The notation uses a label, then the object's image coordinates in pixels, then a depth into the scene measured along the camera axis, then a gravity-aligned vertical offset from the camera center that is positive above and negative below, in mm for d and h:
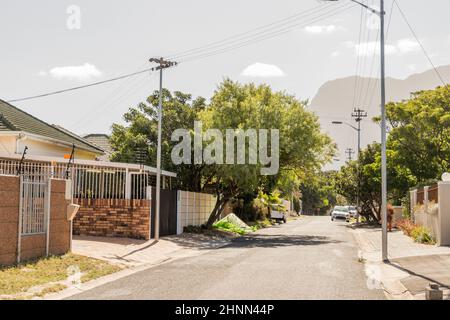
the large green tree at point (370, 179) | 42531 +1383
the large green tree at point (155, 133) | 34219 +4024
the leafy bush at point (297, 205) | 99438 -1713
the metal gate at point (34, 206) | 14951 -346
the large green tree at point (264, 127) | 30266 +3727
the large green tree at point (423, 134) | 35750 +3988
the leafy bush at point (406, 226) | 28788 -1625
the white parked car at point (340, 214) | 63256 -2027
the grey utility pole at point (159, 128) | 23922 +2851
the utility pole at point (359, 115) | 56156 +8769
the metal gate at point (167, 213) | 25922 -876
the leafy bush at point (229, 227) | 35562 -2078
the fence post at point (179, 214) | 28859 -978
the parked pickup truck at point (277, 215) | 55812 -1934
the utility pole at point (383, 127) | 18469 +2314
